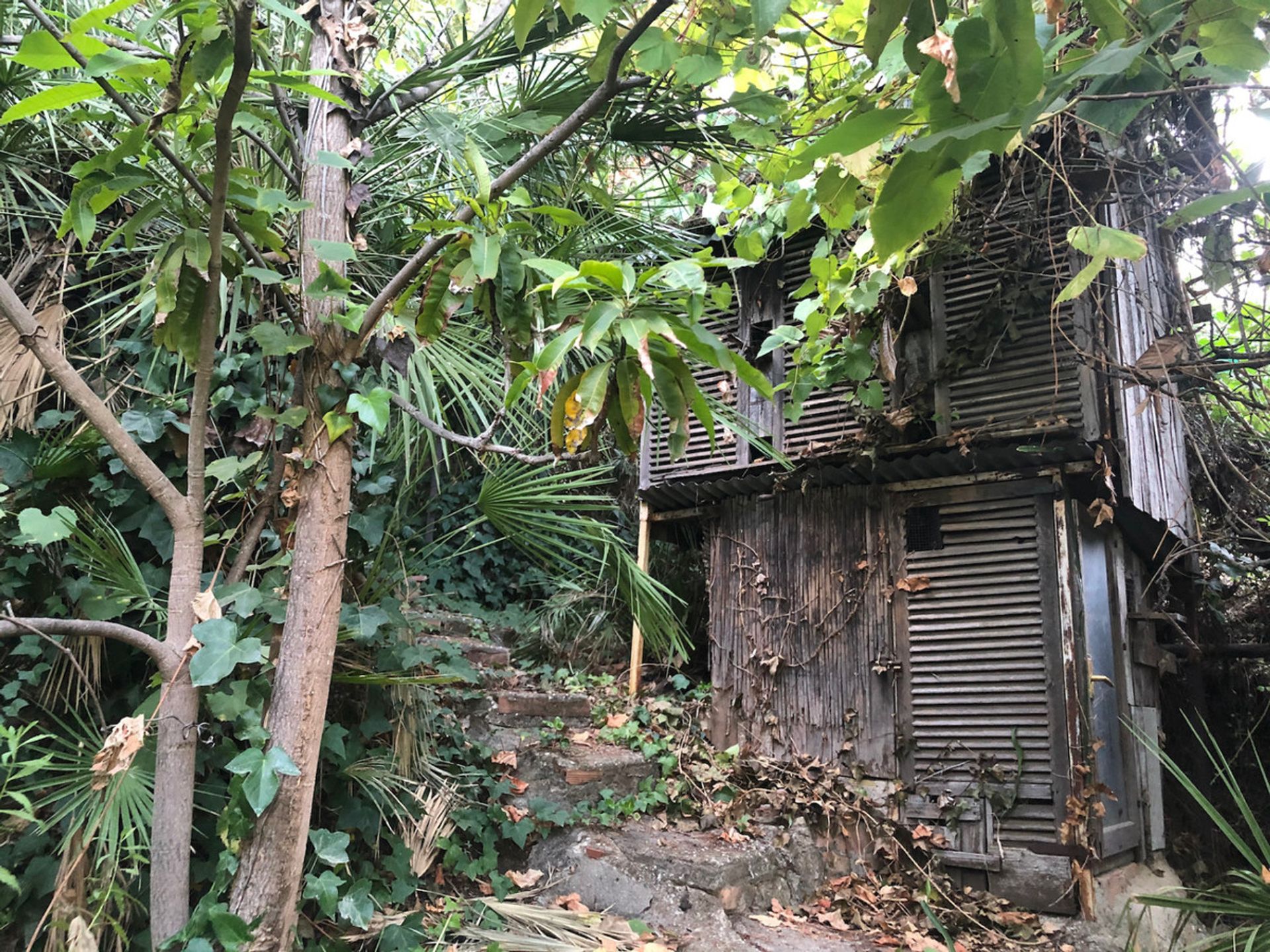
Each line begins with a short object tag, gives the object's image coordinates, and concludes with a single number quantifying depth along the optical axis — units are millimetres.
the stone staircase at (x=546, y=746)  4156
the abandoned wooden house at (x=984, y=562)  4426
